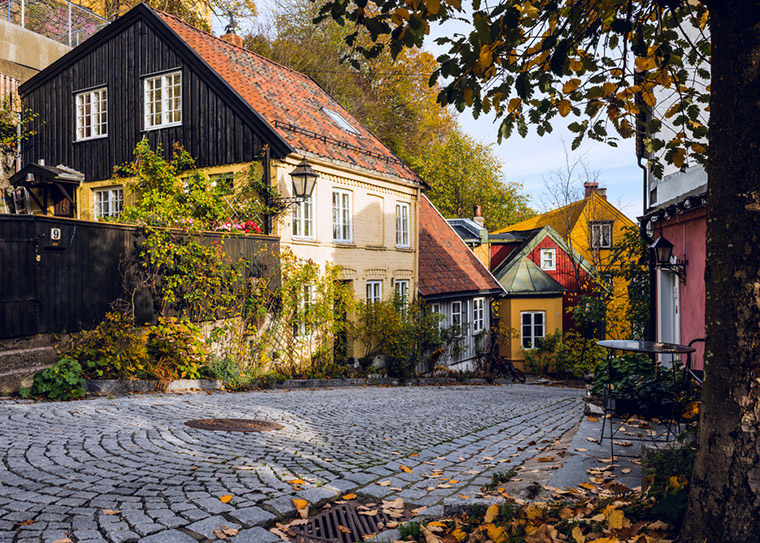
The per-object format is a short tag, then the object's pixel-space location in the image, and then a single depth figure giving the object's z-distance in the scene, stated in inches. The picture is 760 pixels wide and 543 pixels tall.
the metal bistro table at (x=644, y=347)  232.8
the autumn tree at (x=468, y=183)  1745.8
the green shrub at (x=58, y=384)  359.9
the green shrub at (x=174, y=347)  453.7
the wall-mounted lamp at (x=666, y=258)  454.0
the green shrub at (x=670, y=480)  140.7
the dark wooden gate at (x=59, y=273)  367.6
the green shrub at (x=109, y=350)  398.9
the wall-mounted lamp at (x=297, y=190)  589.0
